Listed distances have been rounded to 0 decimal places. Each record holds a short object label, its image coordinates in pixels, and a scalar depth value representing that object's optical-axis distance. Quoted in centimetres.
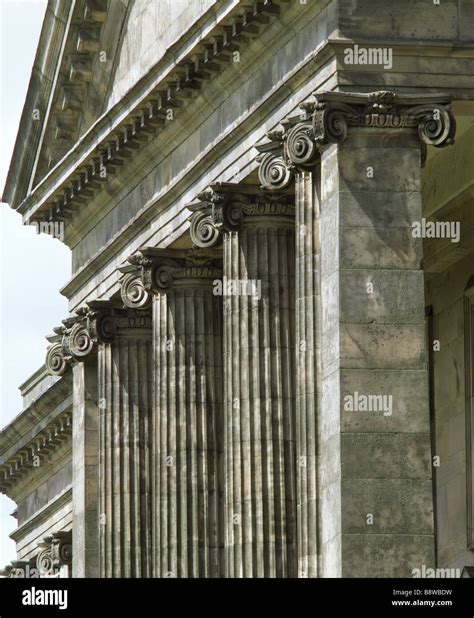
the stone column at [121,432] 6588
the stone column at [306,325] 5338
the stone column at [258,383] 5759
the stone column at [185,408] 6188
